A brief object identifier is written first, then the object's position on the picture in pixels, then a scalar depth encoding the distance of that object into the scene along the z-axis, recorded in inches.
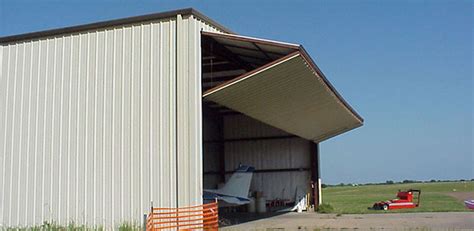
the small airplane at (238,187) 1027.3
